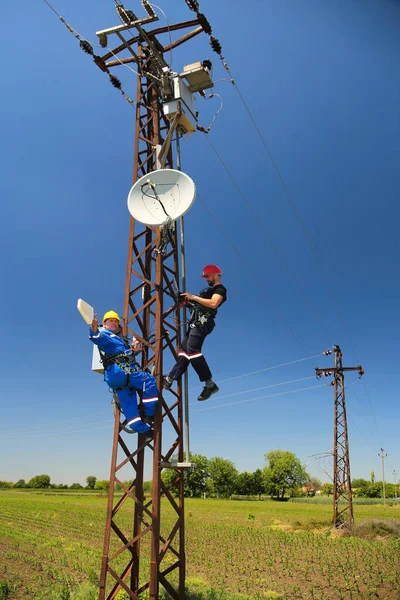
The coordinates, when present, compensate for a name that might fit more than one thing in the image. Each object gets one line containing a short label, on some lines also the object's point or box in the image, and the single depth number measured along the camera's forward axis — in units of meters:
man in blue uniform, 6.64
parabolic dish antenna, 7.13
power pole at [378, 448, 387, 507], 68.12
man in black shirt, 7.24
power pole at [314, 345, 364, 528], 24.47
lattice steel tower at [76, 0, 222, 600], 6.93
